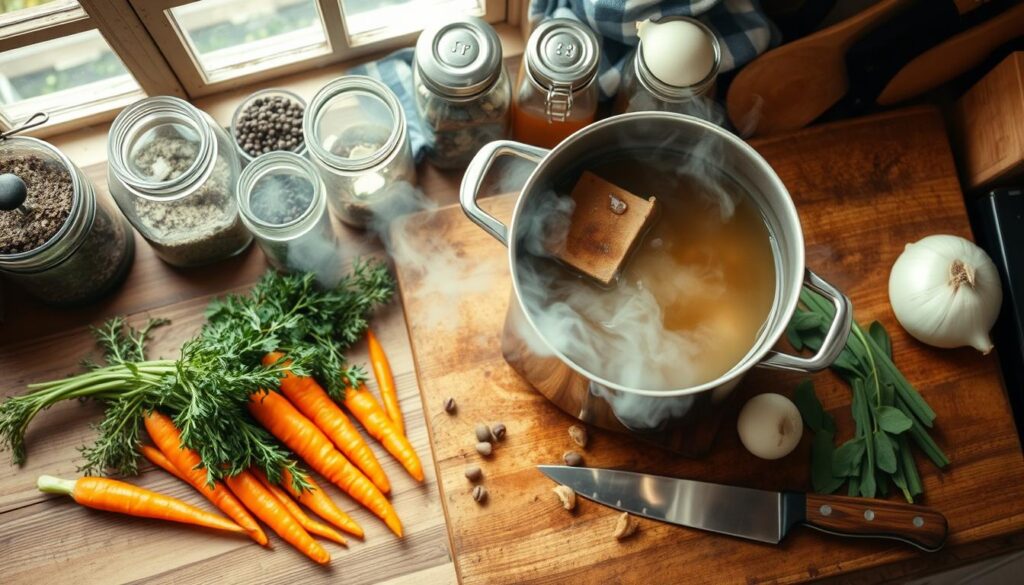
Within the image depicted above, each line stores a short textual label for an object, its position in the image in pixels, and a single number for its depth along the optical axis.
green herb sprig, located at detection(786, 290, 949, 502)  1.03
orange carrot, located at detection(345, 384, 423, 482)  1.11
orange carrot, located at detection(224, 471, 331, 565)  1.07
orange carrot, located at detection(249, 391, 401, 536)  1.10
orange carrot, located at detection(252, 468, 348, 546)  1.09
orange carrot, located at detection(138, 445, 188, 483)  1.11
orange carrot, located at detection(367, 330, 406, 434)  1.15
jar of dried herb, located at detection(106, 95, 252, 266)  1.06
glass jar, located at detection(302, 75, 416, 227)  1.08
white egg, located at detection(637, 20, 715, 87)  1.01
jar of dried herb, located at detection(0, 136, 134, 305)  1.02
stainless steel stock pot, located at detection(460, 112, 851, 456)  0.83
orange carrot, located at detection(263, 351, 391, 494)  1.12
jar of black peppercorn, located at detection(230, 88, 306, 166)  1.19
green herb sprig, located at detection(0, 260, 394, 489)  1.04
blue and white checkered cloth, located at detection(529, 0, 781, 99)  1.08
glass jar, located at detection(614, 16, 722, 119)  1.01
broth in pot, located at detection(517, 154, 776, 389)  0.92
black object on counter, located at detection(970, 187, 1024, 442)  1.10
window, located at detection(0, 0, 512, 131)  1.05
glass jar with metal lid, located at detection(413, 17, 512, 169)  1.03
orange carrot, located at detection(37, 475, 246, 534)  1.07
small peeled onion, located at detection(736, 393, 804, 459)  1.01
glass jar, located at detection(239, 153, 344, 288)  1.07
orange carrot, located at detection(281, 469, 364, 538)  1.09
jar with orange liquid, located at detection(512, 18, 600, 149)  1.02
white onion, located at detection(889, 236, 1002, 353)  1.05
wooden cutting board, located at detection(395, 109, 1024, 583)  1.02
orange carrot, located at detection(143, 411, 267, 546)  1.09
